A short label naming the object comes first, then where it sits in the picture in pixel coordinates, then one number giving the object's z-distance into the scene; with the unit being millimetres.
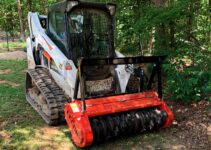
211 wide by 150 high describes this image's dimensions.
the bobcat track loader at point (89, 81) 4504
